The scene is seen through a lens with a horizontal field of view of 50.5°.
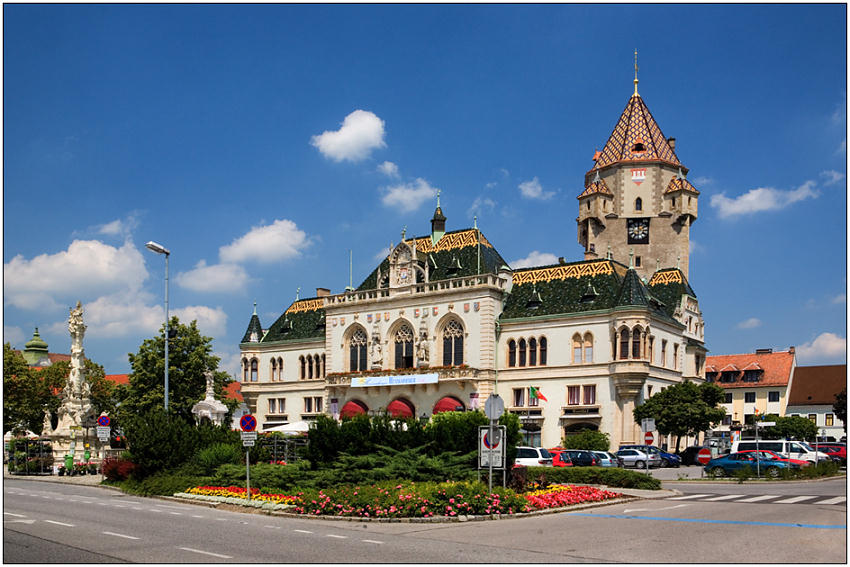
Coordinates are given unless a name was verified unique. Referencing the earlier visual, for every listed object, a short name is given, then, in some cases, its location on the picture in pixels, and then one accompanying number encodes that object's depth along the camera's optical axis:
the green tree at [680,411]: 56.19
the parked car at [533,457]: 38.88
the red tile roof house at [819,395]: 90.75
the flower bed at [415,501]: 20.70
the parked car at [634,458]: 48.91
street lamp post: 37.34
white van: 44.97
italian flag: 61.33
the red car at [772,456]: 40.61
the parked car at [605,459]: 41.47
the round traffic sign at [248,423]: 25.31
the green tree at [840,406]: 81.19
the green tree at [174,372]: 65.69
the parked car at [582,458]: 39.53
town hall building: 62.44
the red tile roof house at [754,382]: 93.50
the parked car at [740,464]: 39.31
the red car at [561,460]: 39.03
